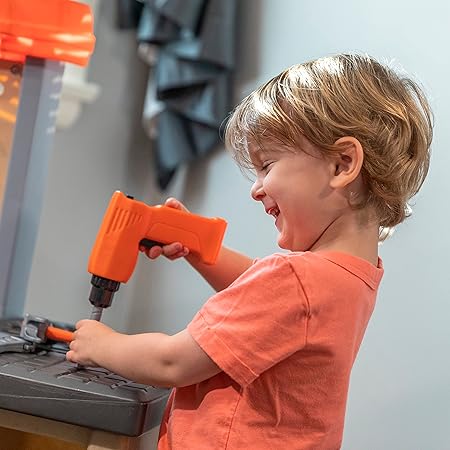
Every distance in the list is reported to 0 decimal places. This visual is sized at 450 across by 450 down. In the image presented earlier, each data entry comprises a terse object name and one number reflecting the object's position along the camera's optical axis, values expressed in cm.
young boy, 106
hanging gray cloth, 184
